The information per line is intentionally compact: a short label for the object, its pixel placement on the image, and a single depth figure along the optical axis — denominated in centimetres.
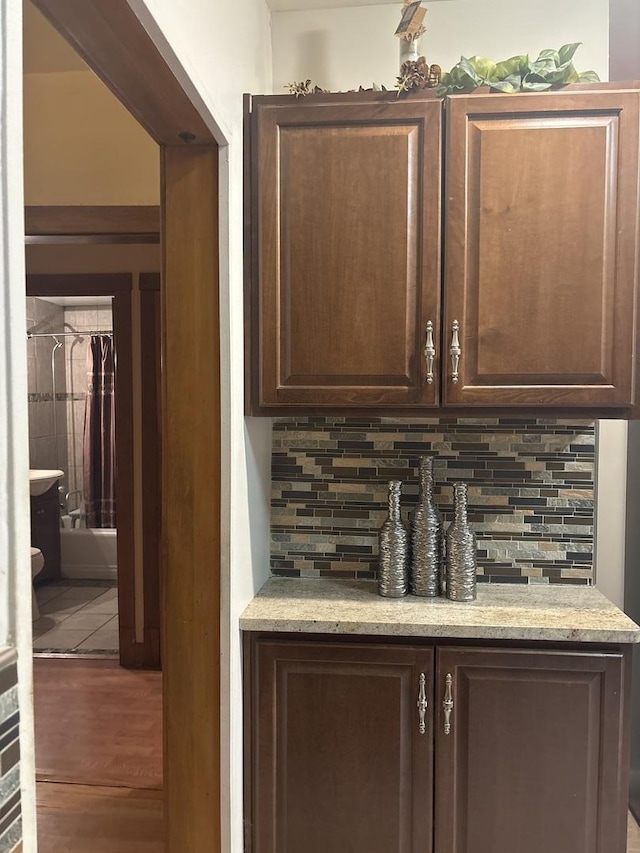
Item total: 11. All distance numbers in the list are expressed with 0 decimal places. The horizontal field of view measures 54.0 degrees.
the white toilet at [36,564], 388
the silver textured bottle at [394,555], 175
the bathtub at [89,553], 472
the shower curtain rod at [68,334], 504
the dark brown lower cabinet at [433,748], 153
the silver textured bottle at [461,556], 171
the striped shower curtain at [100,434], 503
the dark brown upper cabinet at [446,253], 158
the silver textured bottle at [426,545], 175
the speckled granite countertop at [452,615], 152
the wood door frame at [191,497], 148
